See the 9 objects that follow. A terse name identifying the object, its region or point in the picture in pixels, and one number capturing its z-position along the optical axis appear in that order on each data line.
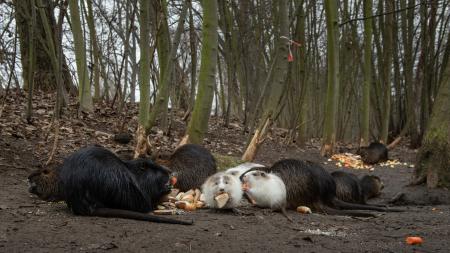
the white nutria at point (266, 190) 5.10
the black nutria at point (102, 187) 3.85
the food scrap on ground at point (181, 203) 4.58
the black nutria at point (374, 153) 10.61
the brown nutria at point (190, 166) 5.79
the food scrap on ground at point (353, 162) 10.21
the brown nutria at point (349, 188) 6.09
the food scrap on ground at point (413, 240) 3.65
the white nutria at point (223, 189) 4.71
